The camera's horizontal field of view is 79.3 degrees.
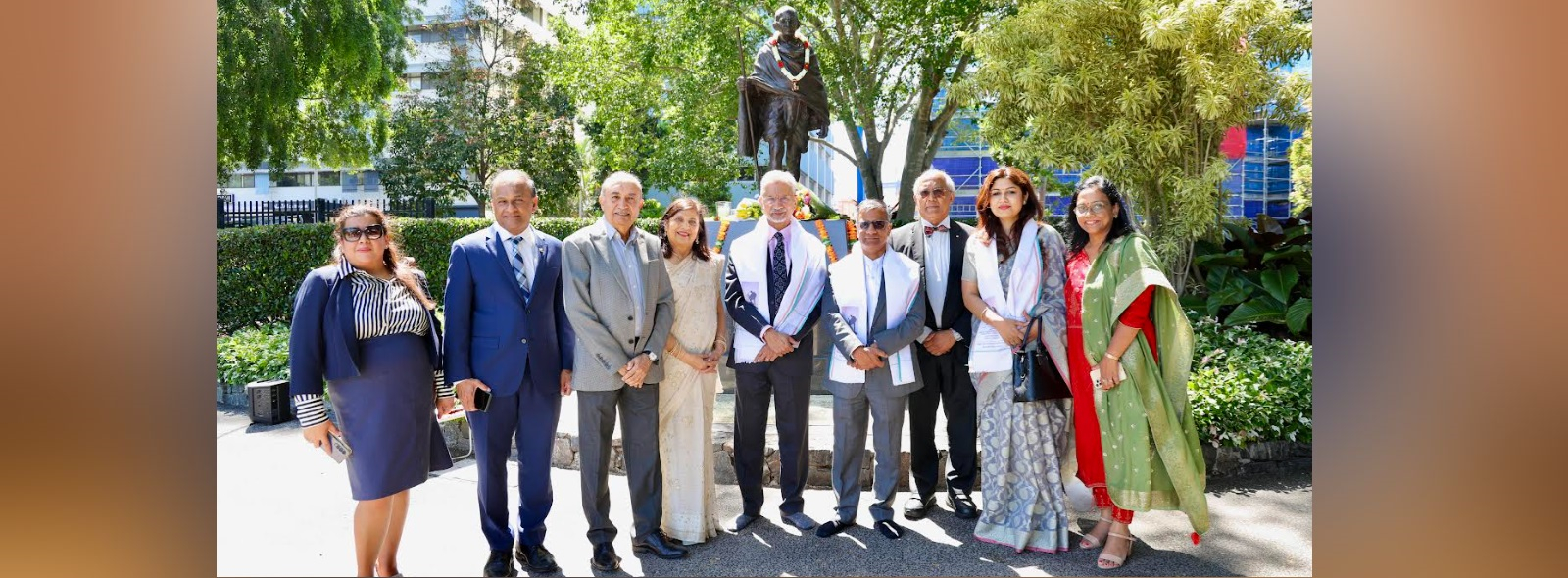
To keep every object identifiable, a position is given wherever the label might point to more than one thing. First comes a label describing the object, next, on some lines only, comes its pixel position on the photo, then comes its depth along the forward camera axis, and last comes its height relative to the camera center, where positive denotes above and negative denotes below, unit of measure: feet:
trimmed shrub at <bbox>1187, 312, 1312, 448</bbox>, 16.40 -2.17
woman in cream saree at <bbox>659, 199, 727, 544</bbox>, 12.45 -1.54
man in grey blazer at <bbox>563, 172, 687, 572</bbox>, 11.51 -0.90
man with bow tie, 13.23 -1.14
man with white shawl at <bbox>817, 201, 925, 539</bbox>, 12.83 -1.16
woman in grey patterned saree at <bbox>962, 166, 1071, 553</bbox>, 12.25 -1.11
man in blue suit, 10.96 -0.94
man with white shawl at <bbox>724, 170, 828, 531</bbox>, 12.94 -0.75
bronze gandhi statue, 21.50 +4.00
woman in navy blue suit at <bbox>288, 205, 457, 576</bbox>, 9.53 -1.01
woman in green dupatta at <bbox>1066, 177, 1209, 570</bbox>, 11.47 -1.18
